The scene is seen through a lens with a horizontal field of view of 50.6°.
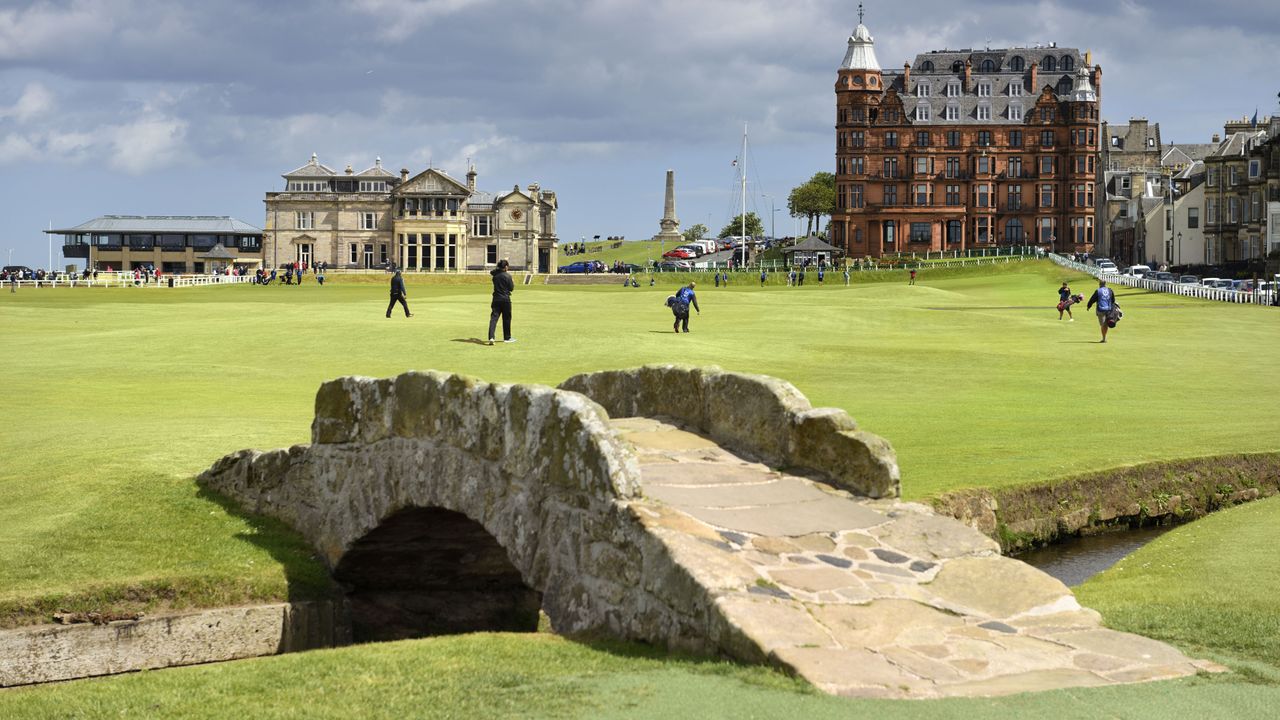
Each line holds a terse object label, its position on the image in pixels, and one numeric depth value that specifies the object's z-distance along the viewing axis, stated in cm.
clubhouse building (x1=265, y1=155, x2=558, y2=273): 14950
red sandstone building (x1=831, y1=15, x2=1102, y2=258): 14250
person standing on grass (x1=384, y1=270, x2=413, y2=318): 4762
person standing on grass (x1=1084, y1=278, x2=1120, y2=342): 4631
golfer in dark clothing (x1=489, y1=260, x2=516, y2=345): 3672
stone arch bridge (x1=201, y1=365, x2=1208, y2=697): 980
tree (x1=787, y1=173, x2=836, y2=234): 18375
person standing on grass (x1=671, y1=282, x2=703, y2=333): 4600
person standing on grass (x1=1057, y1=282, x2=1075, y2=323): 5938
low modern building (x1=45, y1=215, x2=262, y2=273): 18025
